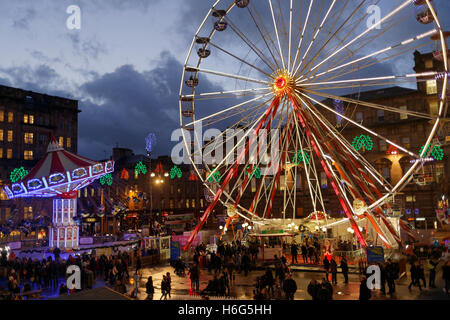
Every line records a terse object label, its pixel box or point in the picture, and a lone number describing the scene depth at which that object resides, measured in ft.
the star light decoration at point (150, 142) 130.77
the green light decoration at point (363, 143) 163.22
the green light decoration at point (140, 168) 194.56
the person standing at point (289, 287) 45.70
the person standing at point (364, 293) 40.24
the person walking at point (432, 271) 54.39
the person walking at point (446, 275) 50.44
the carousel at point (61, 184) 109.29
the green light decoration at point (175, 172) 210.88
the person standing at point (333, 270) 61.21
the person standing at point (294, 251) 81.05
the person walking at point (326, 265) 64.03
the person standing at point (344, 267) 62.69
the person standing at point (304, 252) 81.51
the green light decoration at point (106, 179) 196.04
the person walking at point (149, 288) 51.67
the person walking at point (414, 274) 54.29
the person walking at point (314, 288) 41.46
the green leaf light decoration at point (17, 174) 179.83
